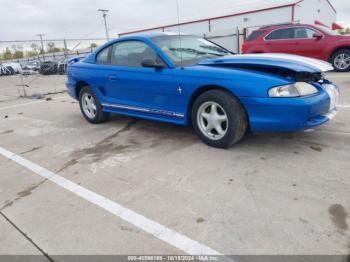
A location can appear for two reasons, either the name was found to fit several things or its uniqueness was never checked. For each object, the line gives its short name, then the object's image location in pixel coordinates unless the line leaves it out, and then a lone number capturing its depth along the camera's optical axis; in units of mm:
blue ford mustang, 3088
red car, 8984
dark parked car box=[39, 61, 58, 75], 21517
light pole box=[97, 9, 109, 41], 39797
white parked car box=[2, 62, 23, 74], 24050
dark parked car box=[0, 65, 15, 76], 23453
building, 16359
